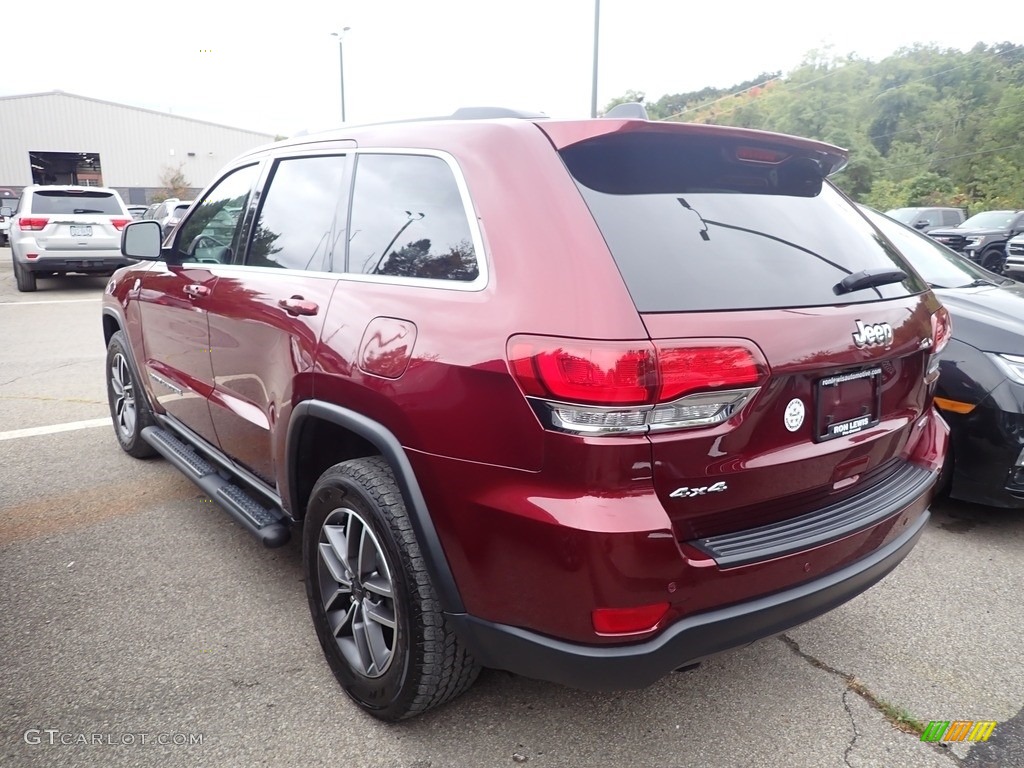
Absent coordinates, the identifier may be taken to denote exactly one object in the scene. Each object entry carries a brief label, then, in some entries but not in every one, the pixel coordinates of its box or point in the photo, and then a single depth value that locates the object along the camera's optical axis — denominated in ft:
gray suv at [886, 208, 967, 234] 68.18
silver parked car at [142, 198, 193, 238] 59.26
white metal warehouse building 145.48
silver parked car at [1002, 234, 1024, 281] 52.65
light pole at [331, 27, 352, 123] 105.27
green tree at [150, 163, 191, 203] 152.05
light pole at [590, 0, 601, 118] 55.16
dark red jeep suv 5.77
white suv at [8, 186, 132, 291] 41.42
